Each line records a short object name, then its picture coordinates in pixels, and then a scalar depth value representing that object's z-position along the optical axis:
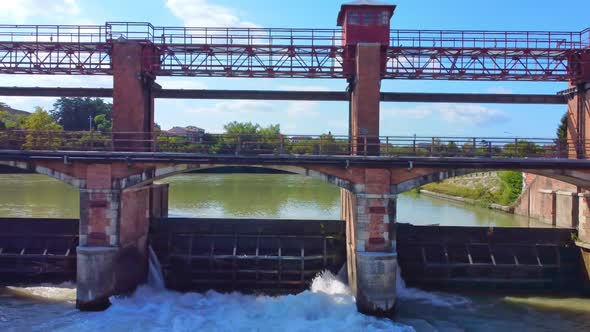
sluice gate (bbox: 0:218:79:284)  19.00
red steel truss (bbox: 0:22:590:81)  19.44
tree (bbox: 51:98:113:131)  89.50
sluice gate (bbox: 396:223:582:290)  19.42
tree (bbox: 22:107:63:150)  58.20
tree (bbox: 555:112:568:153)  48.94
